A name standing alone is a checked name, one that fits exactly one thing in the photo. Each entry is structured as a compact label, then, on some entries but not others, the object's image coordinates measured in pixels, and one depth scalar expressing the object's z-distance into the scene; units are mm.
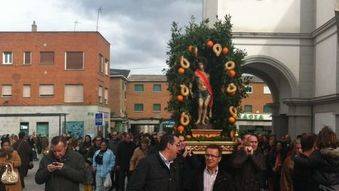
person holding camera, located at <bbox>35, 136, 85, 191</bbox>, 7445
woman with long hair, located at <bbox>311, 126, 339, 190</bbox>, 6277
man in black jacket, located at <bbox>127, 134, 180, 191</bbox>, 6773
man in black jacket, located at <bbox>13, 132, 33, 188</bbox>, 16078
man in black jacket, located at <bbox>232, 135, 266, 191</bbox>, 7758
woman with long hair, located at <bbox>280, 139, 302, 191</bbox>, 10502
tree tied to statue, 13914
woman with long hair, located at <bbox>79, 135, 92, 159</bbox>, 17414
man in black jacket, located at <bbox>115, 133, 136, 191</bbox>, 16906
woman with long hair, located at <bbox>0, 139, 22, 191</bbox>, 10839
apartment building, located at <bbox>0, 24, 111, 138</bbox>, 49750
